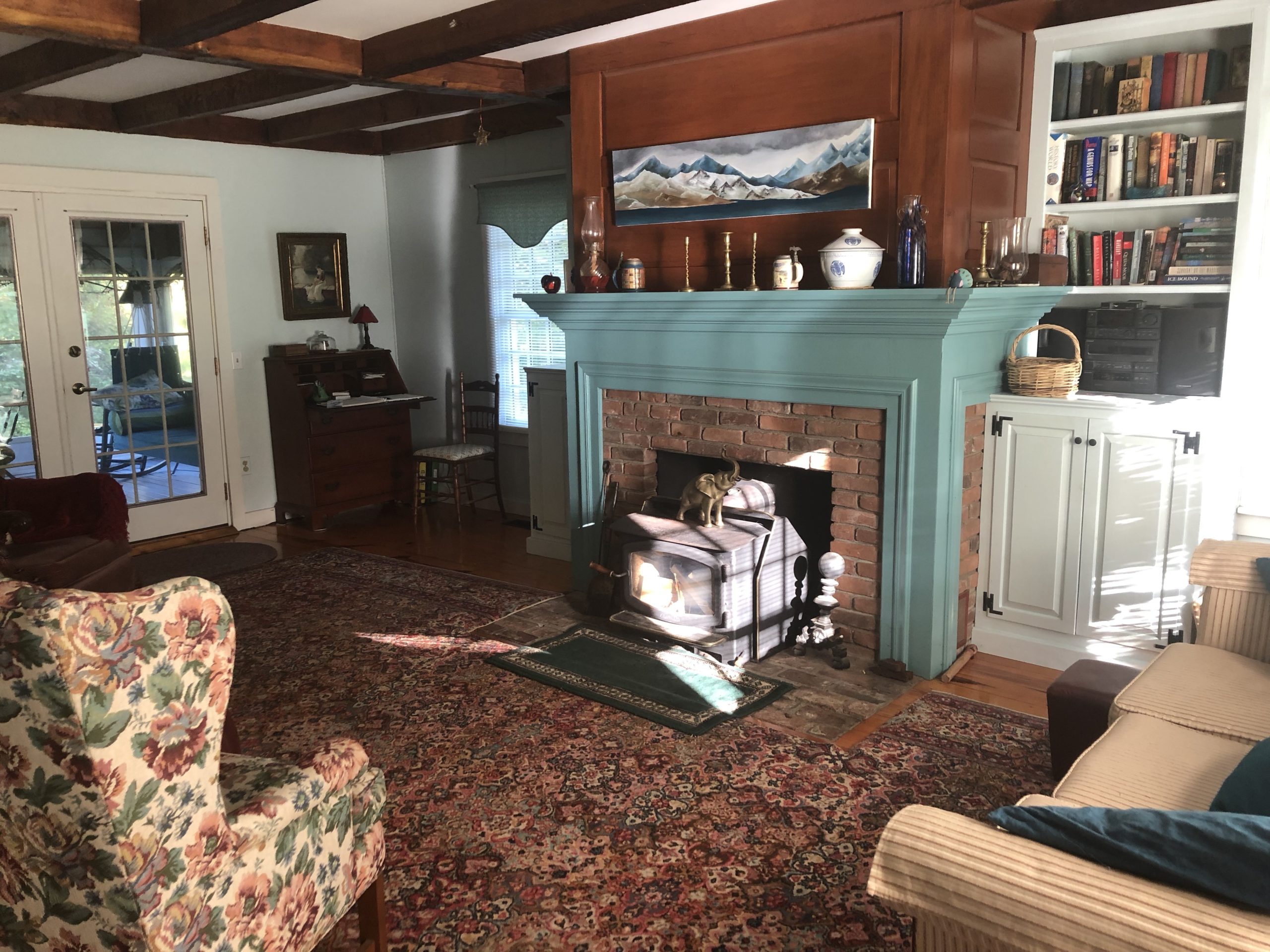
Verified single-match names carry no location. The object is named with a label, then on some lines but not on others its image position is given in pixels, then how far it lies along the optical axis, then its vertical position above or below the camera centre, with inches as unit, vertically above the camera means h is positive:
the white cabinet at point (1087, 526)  135.2 -31.9
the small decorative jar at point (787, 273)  146.7 +4.5
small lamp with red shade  257.3 -2.5
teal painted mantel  137.3 -10.0
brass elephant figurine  154.9 -29.4
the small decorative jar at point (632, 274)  167.3 +5.4
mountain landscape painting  143.6 +19.9
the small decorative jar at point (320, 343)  251.1 -8.4
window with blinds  238.8 -3.4
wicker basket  142.6 -10.9
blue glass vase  133.8 +7.7
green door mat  135.3 -54.4
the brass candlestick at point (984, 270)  138.6 +4.4
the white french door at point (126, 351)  211.8 -8.7
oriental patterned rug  91.7 -55.6
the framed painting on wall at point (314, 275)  251.6 +9.0
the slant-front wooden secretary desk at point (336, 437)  241.3 -31.5
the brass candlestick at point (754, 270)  152.6 +5.3
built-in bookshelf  133.2 +23.3
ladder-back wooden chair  245.9 -37.5
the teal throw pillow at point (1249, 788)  59.8 -30.1
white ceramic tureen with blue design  137.9 +5.9
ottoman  103.3 -42.3
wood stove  149.9 -42.3
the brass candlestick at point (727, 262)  155.5 +6.6
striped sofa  49.7 -31.5
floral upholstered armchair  54.9 -28.1
